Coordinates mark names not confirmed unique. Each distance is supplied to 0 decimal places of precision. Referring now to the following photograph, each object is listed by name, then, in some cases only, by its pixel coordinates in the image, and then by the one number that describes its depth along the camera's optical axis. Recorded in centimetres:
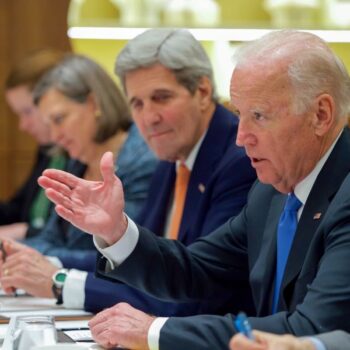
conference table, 405
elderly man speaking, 358
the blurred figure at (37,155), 854
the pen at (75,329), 427
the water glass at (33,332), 337
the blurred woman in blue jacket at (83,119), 709
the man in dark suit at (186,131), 537
